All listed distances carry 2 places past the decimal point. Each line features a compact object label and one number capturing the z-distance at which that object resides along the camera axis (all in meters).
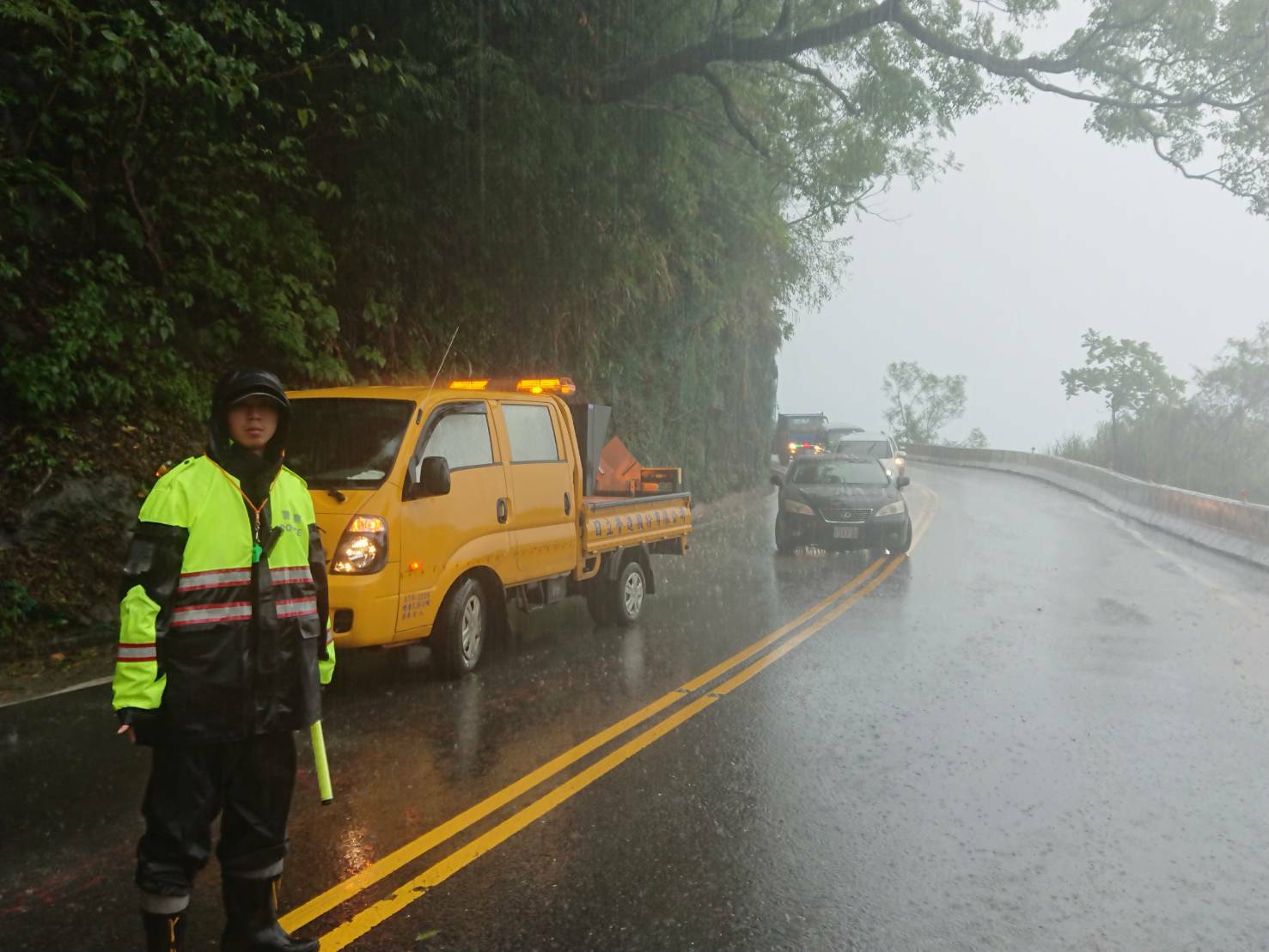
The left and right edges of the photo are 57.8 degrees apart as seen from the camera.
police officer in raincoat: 3.53
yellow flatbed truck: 7.52
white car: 30.28
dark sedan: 16.92
